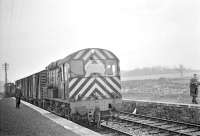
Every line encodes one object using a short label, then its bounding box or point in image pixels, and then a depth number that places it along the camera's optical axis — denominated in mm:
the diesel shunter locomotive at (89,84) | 10422
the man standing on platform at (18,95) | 17956
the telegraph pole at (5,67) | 72531
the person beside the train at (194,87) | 14227
